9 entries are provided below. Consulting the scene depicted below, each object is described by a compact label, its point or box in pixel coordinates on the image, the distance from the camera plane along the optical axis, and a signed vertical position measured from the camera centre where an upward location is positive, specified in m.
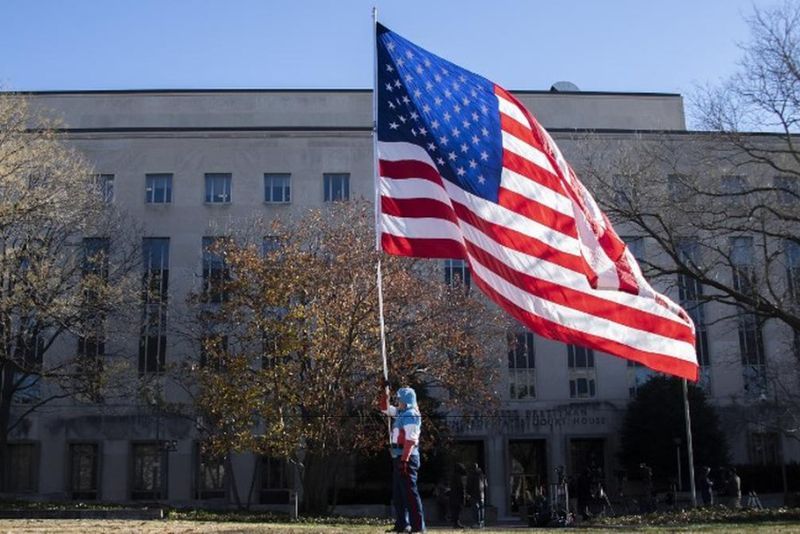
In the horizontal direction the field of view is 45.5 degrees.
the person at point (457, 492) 29.23 -0.73
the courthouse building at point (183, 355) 48.25 +4.70
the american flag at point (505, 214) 11.21 +3.04
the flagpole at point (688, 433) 33.79 +1.13
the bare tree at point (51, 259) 29.61 +7.76
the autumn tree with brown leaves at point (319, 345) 28.91 +4.06
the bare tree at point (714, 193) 26.98 +7.80
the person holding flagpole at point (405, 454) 11.09 +0.18
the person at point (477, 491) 28.59 -0.67
